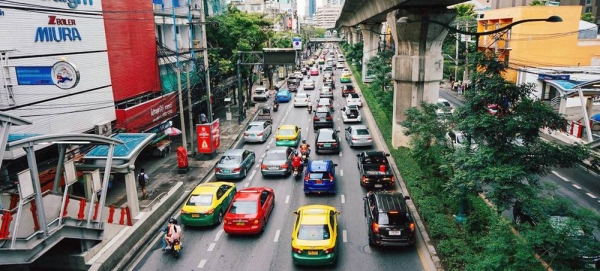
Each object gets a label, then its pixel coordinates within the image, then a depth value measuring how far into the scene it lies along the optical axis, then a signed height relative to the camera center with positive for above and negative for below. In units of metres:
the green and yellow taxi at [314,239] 13.75 -6.00
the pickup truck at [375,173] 21.16 -6.13
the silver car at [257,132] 32.19 -6.28
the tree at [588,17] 64.25 +2.60
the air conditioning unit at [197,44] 39.39 +0.02
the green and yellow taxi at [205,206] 17.23 -6.16
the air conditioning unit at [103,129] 22.88 -4.14
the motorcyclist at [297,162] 23.62 -6.18
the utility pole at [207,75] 28.69 -1.94
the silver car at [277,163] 23.80 -6.27
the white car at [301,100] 47.91 -6.09
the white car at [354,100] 44.88 -5.83
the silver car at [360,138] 29.34 -6.19
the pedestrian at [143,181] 21.22 -6.23
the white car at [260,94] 52.67 -5.87
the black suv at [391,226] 14.66 -5.95
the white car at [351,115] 38.22 -6.19
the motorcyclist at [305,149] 25.80 -5.98
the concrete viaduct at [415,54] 24.14 -0.81
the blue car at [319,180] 20.73 -6.21
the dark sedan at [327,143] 28.16 -6.24
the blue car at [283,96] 52.25 -6.15
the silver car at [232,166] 23.50 -6.28
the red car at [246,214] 16.31 -6.11
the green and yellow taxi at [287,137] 30.34 -6.25
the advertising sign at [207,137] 27.34 -5.60
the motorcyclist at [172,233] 15.19 -6.22
